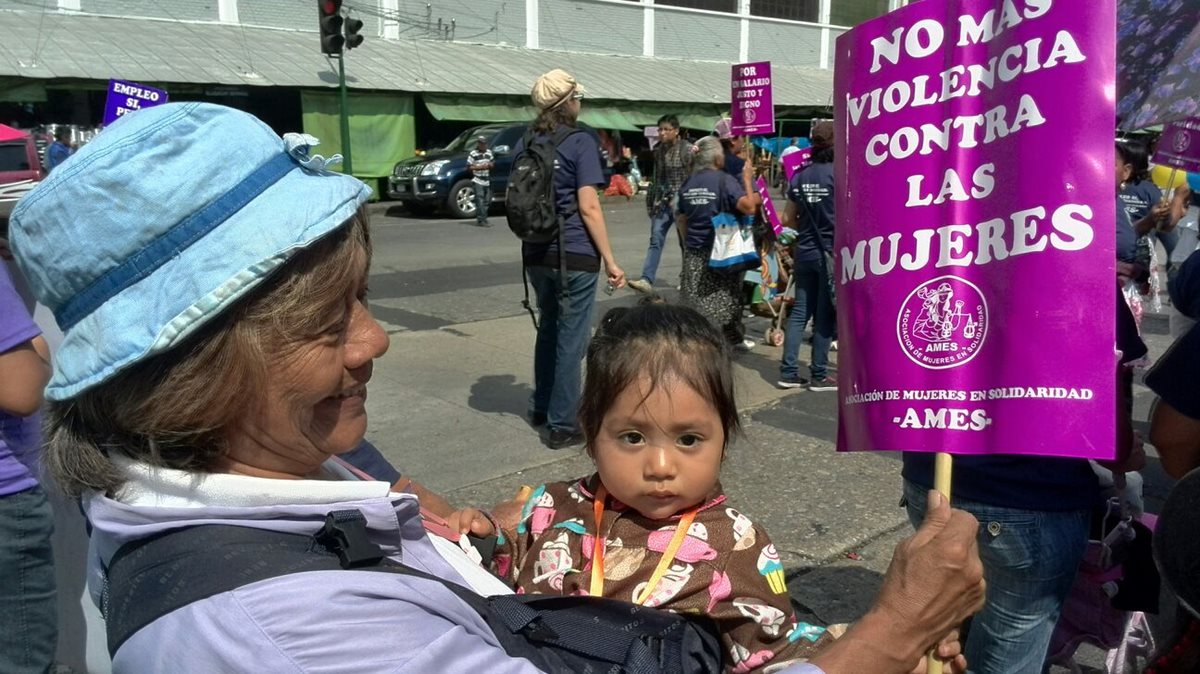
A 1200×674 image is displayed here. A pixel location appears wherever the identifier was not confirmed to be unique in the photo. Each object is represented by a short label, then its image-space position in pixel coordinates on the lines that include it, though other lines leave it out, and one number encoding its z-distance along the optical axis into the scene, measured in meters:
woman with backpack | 5.41
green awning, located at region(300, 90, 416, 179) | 20.75
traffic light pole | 18.55
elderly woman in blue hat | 1.16
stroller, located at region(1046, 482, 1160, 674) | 2.52
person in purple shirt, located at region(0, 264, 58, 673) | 2.39
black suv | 18.38
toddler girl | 1.83
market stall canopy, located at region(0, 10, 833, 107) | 17.97
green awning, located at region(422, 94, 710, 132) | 22.93
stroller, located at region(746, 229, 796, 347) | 8.59
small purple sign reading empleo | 5.69
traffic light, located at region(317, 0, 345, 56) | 14.89
